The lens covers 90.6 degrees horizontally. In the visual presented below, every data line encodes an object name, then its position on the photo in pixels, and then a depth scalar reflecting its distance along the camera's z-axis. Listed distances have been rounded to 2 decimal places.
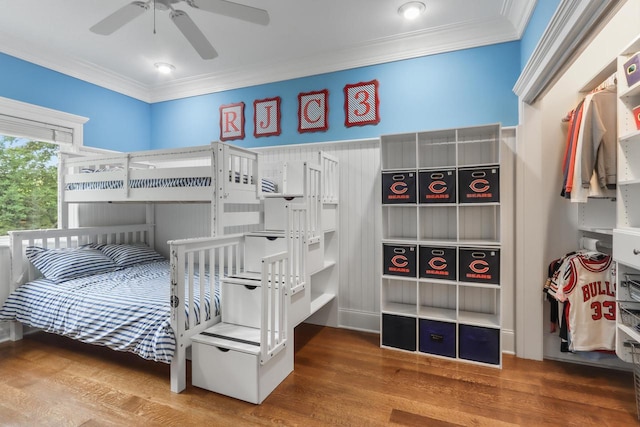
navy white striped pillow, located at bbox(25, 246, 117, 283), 2.69
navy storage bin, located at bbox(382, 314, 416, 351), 2.56
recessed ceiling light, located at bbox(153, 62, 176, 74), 3.21
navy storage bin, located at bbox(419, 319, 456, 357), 2.45
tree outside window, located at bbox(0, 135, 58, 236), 2.99
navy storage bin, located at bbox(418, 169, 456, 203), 2.45
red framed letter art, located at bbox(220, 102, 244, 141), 3.62
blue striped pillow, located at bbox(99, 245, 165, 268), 3.28
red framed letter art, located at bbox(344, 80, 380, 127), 3.03
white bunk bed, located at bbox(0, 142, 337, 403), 1.96
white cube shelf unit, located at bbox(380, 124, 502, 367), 2.38
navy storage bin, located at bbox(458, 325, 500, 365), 2.33
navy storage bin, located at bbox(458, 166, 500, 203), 2.33
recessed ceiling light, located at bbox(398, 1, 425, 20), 2.40
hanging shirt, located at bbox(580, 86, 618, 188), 1.93
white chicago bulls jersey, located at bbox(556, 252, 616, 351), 2.08
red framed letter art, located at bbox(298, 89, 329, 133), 3.23
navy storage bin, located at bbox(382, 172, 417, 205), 2.55
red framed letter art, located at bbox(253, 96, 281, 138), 3.45
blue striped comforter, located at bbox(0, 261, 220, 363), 2.02
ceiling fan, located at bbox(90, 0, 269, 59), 1.84
